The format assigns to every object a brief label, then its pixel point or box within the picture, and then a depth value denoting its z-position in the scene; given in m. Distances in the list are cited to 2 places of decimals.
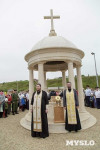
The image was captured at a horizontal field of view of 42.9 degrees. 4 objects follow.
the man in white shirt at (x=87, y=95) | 13.94
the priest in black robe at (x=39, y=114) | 5.20
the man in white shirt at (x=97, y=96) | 12.16
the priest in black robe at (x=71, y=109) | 5.61
